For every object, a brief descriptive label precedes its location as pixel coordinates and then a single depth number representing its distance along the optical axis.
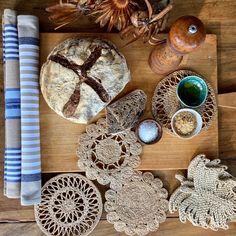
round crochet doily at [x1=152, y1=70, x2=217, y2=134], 1.19
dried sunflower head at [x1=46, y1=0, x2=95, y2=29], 1.05
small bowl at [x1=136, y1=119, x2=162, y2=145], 1.15
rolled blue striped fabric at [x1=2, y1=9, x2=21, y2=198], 1.12
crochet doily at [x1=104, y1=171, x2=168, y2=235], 1.19
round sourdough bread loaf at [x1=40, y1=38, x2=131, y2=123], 1.07
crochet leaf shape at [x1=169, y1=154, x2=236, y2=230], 1.19
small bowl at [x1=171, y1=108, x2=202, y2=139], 1.14
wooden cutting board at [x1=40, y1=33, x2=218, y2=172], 1.16
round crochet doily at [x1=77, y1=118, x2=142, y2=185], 1.17
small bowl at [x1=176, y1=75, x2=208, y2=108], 1.16
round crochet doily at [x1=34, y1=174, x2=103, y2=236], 1.17
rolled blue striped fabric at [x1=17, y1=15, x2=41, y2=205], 1.11
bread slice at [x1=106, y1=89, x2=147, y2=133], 1.13
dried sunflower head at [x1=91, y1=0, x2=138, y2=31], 1.03
